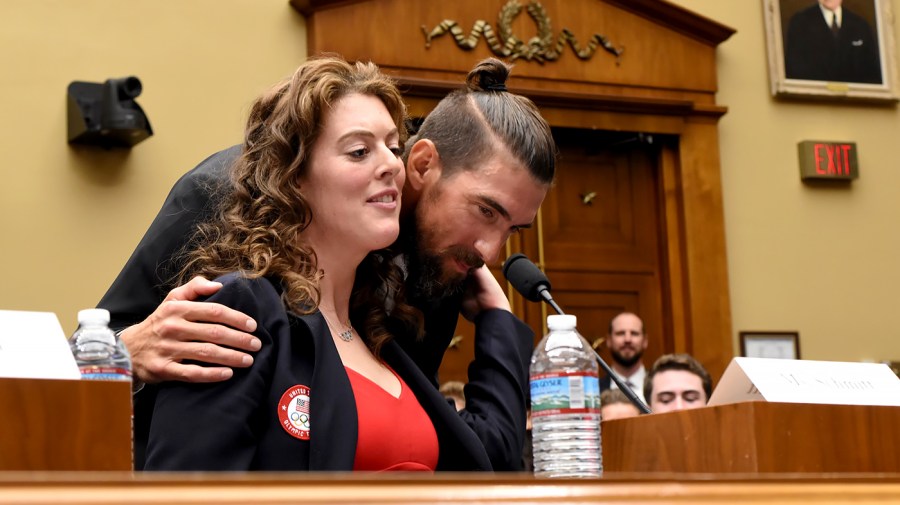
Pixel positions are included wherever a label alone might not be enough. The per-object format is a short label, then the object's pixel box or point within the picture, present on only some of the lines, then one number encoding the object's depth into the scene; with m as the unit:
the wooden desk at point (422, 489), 1.00
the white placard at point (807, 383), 1.81
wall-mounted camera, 5.37
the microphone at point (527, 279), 2.52
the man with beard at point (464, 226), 2.29
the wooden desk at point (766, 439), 1.75
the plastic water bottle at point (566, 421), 1.71
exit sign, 6.86
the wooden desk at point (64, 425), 1.31
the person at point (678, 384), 4.58
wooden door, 6.54
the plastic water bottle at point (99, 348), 1.53
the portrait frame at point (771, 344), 6.64
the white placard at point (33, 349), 1.35
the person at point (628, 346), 6.02
